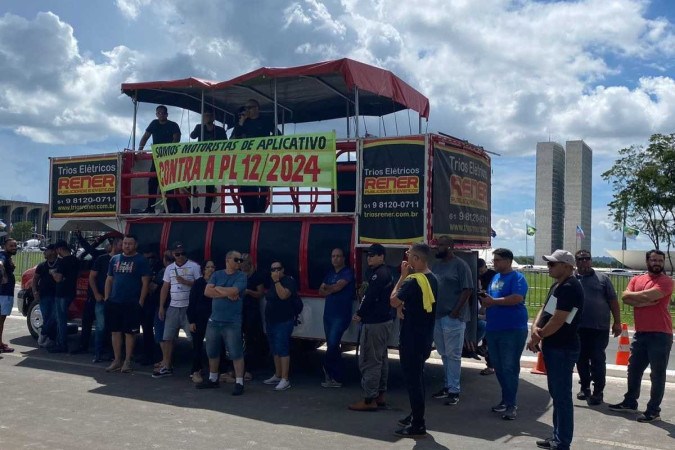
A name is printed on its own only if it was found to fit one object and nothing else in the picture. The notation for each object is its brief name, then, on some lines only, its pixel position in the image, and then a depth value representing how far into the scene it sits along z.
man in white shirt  9.37
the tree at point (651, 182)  26.69
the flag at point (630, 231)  35.56
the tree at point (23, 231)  80.62
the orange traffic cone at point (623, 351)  10.30
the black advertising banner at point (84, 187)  11.15
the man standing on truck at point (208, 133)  11.30
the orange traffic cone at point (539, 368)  9.74
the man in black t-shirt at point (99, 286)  10.14
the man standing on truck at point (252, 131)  10.56
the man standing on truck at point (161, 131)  11.84
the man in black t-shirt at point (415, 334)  6.57
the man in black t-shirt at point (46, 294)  11.01
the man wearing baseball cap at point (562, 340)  5.96
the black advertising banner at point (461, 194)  8.59
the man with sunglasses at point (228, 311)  8.41
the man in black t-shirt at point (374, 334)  7.55
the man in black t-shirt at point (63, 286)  10.72
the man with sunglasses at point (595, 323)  7.98
